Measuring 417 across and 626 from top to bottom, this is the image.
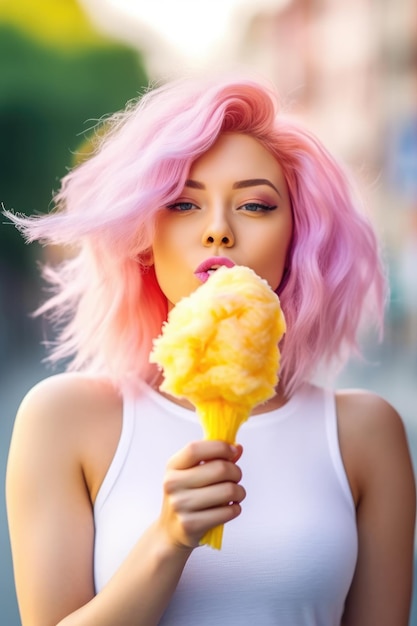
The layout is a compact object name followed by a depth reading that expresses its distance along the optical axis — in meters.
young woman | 1.33
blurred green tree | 22.61
